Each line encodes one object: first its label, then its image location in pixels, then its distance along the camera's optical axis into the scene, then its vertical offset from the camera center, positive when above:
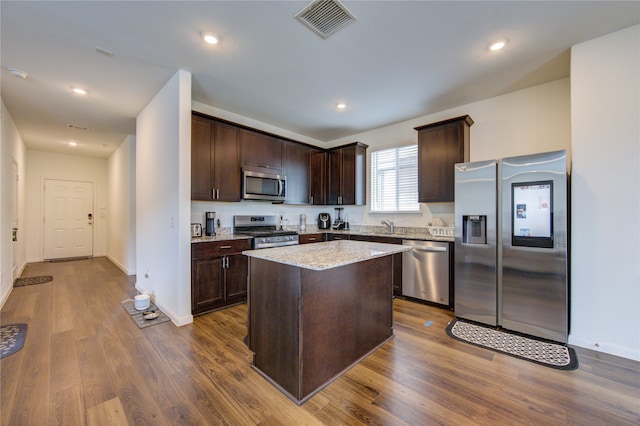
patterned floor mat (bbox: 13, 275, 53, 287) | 4.45 -1.20
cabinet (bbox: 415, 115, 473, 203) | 3.59 +0.82
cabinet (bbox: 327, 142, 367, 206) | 4.81 +0.70
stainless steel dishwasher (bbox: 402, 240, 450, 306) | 3.42 -0.79
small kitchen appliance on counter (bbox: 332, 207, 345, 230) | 5.20 -0.17
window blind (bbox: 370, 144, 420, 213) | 4.36 +0.57
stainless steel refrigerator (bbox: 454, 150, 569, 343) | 2.51 -0.33
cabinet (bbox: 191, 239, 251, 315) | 3.10 -0.78
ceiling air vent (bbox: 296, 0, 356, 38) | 1.98 +1.56
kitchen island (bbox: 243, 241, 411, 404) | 1.76 -0.76
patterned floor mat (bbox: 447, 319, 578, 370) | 2.22 -1.24
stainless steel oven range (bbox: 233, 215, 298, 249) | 3.73 -0.30
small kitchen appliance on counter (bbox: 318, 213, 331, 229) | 5.43 -0.17
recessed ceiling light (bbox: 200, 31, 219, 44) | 2.31 +1.57
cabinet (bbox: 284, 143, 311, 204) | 4.61 +0.74
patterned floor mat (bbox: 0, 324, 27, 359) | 2.34 -1.23
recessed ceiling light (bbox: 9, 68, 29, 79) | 2.87 +1.55
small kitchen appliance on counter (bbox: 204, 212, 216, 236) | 3.76 -0.17
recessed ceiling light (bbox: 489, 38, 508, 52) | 2.40 +1.57
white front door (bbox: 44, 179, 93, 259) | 6.51 -0.17
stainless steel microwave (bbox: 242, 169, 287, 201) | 3.89 +0.42
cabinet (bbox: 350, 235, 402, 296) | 3.84 -0.80
